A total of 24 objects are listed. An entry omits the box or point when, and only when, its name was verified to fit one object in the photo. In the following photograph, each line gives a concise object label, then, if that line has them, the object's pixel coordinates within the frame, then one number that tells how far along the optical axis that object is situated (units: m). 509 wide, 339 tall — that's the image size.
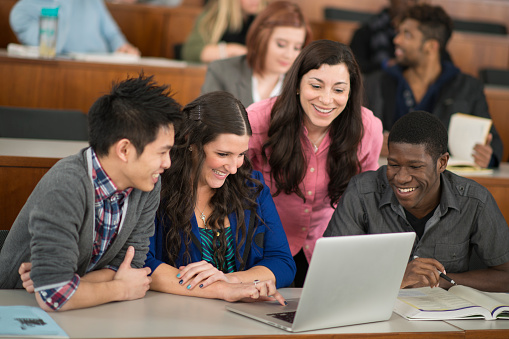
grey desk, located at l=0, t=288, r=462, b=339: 2.53
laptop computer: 2.59
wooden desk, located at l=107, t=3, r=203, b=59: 8.66
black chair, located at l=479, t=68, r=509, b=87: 8.26
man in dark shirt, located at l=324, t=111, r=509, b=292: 3.54
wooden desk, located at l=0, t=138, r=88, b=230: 3.96
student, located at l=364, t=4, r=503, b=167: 6.21
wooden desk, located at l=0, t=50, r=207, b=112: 6.20
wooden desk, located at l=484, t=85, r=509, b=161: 7.07
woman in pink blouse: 4.07
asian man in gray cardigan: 2.64
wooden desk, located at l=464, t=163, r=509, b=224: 4.99
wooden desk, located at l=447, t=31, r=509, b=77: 9.02
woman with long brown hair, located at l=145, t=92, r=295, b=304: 3.37
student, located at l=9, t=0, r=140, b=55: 6.85
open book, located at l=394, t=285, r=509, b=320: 3.01
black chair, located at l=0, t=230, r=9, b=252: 3.20
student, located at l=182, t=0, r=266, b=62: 7.58
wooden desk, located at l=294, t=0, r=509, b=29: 10.88
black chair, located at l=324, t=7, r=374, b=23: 10.26
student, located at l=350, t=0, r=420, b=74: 8.40
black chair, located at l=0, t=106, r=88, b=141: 4.92
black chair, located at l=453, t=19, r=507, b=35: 10.30
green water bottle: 6.14
